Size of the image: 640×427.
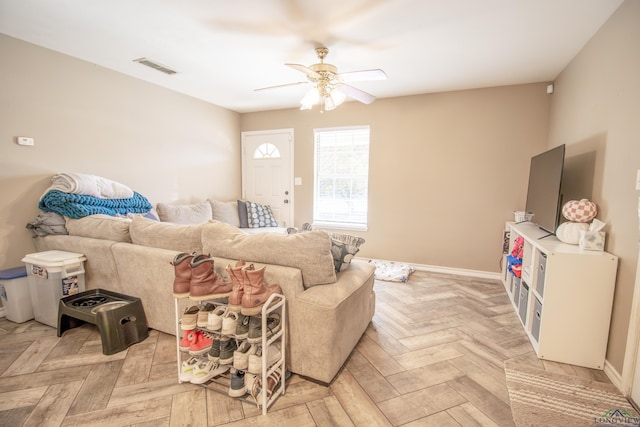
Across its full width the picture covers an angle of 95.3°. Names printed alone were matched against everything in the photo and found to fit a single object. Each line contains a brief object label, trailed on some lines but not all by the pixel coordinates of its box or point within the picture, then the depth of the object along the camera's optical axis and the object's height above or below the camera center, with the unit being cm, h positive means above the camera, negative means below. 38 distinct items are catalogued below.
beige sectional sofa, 173 -63
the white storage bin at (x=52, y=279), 231 -83
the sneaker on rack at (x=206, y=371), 173 -114
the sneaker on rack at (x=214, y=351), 171 -100
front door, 498 +23
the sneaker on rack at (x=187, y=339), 175 -95
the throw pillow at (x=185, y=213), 377 -44
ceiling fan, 239 +91
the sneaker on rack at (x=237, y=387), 165 -116
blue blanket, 267 -26
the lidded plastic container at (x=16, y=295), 243 -100
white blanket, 274 -8
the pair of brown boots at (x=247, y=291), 150 -57
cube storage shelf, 192 -76
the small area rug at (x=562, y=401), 153 -119
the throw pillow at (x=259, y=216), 475 -55
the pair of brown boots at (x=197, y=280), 161 -56
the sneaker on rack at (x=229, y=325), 161 -79
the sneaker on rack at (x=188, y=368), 176 -114
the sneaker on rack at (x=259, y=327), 153 -78
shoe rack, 151 -102
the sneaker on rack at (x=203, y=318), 170 -80
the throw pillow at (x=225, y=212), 448 -47
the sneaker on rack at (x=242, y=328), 156 -78
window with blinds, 449 +13
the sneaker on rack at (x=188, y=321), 170 -82
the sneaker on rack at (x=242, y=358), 161 -97
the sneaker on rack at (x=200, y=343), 173 -97
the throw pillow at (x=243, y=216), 476 -56
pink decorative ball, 216 -14
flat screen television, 240 +2
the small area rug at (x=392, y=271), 366 -112
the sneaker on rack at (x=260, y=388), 160 -114
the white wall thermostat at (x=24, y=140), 263 +32
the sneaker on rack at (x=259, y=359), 157 -99
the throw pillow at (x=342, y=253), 205 -47
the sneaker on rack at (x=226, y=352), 167 -97
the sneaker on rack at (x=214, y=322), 164 -79
